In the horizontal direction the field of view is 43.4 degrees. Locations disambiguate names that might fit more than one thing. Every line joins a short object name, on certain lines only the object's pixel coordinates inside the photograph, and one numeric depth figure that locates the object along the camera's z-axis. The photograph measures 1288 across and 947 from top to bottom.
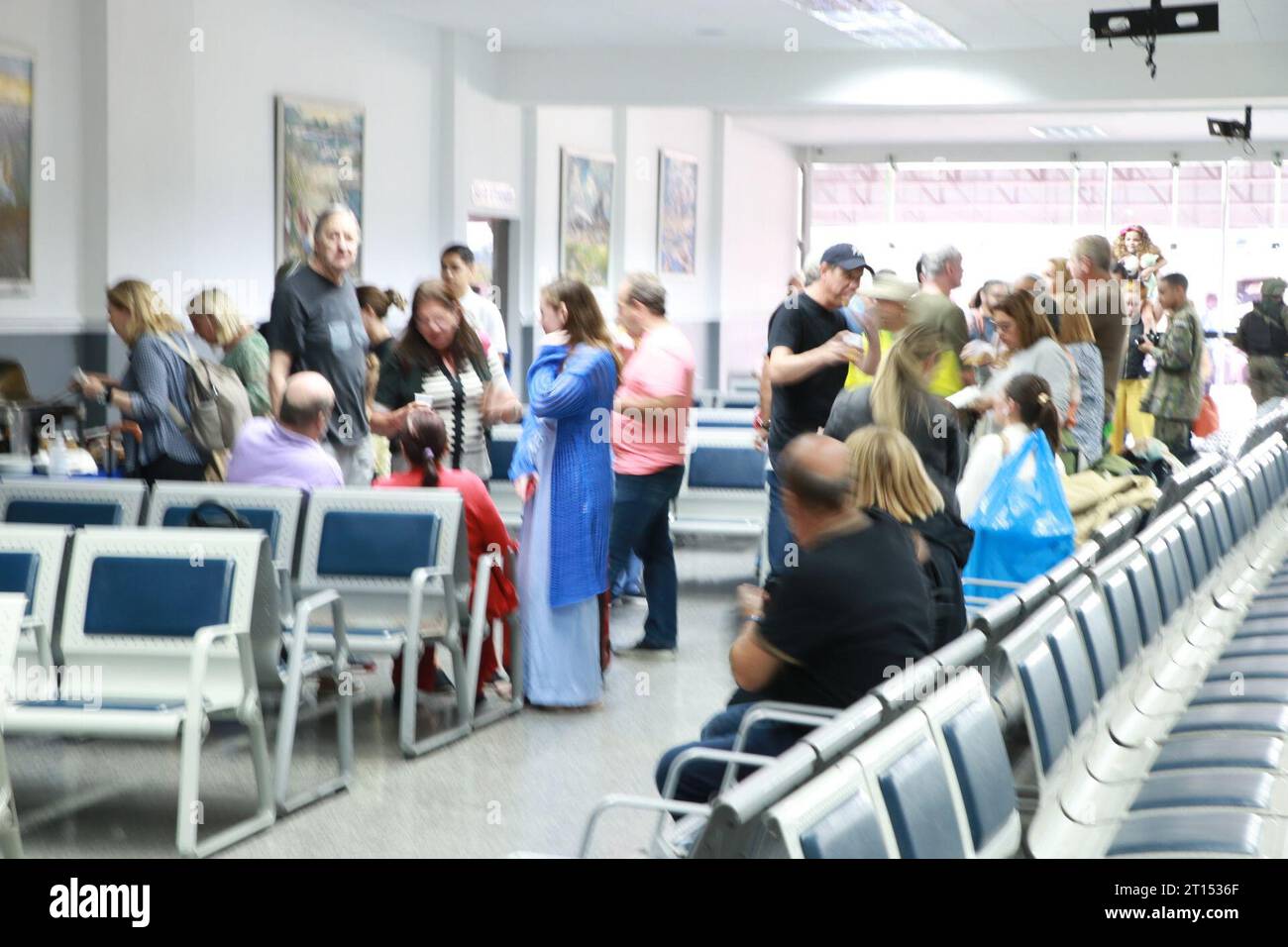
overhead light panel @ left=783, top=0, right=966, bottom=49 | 10.15
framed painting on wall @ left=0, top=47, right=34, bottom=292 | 7.58
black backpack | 4.69
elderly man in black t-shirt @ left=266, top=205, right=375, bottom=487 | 5.66
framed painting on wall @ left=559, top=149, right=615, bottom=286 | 13.44
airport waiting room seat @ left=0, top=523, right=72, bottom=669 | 4.26
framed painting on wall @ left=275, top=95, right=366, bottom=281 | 9.70
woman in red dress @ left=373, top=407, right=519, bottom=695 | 5.23
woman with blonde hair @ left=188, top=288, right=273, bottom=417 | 6.46
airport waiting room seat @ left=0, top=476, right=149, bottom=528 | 5.06
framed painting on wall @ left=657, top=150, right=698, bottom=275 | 15.46
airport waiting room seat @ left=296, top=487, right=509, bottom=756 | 4.95
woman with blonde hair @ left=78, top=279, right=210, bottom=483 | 5.52
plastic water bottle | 6.08
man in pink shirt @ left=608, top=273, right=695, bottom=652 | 6.03
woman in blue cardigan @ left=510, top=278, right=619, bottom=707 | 5.42
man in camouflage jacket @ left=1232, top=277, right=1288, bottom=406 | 12.11
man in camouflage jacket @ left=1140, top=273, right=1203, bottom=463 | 10.12
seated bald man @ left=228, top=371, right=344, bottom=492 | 5.14
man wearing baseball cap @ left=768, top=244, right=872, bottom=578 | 5.55
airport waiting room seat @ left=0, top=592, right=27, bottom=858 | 3.53
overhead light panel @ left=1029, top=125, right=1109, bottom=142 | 17.91
